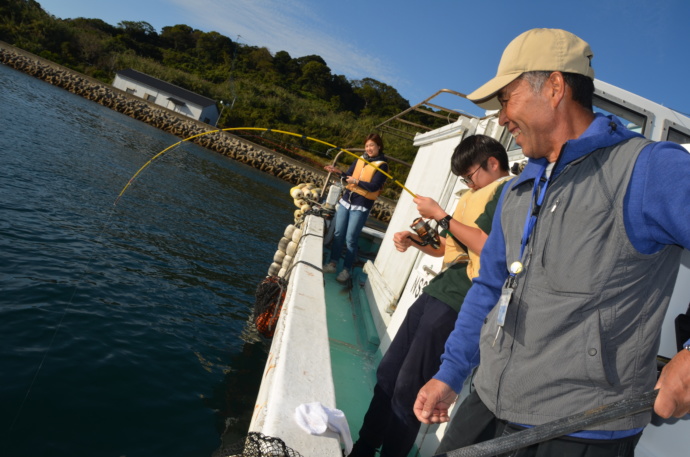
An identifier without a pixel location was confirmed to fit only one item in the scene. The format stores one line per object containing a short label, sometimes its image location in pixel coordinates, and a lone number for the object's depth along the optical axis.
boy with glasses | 2.52
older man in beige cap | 1.32
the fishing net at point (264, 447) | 1.59
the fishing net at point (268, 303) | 6.11
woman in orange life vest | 6.74
